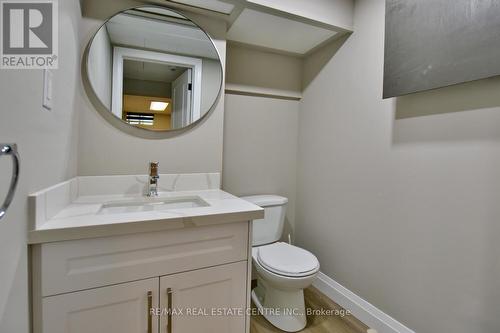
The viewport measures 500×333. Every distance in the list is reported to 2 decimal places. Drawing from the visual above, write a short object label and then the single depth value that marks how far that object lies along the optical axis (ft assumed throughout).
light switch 2.89
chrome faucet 4.75
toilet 4.89
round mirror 4.70
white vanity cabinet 2.91
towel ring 1.59
